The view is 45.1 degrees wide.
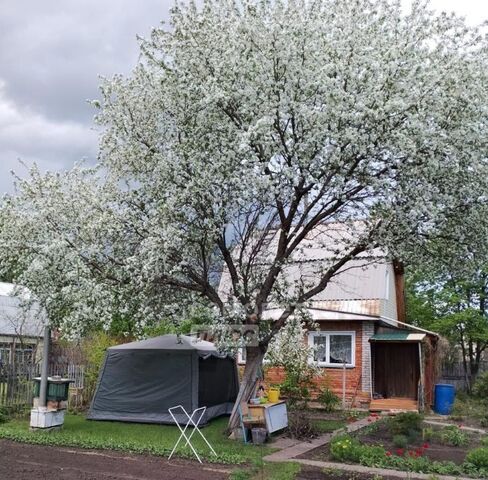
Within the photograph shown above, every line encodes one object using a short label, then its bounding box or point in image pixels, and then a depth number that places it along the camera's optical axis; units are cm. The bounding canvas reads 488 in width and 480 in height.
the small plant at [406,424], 1138
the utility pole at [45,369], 1169
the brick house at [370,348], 1725
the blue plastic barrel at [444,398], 1652
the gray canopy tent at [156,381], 1334
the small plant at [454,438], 1073
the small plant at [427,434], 1117
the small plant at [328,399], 1545
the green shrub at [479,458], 829
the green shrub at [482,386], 1888
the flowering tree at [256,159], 907
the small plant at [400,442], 1025
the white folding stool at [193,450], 910
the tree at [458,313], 2439
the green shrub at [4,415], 1274
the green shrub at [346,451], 892
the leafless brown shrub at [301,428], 1155
